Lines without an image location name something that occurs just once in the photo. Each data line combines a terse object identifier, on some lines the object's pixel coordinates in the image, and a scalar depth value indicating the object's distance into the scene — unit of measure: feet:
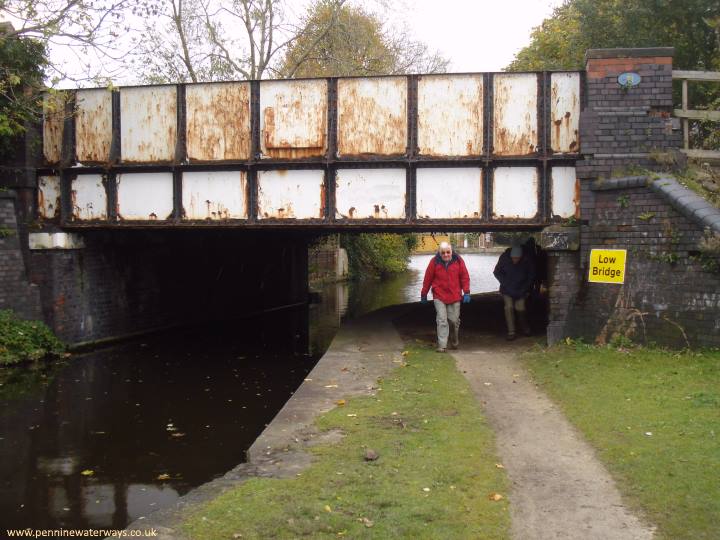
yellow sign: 31.14
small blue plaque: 32.99
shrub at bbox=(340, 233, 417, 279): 118.21
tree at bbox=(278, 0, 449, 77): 77.36
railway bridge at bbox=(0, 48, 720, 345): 30.78
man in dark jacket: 37.73
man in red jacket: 34.06
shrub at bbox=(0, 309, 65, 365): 39.06
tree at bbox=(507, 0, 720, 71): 43.01
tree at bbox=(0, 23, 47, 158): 37.63
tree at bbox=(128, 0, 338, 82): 76.23
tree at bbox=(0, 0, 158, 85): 33.63
